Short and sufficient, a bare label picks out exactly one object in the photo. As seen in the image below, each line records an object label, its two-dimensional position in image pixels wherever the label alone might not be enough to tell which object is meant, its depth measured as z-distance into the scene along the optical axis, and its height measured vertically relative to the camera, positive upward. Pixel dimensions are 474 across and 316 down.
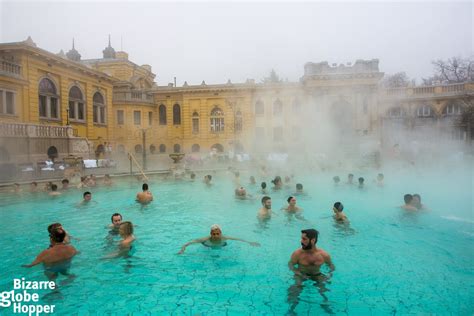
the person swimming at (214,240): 6.12 -1.76
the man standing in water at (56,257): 5.05 -1.71
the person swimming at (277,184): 12.27 -1.30
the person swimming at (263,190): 11.67 -1.55
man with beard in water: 4.70 -1.77
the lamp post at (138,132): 32.16 +2.42
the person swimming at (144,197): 10.36 -1.43
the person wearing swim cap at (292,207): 8.46 -1.59
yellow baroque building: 25.48 +4.47
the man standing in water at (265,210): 8.14 -1.58
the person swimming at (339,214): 7.59 -1.62
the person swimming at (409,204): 8.61 -1.58
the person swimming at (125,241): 5.83 -1.72
